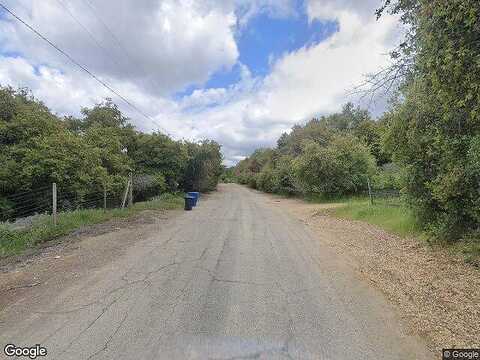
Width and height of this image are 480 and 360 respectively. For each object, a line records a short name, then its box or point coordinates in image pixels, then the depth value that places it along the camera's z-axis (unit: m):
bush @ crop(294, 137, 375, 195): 19.88
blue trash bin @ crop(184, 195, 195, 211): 16.37
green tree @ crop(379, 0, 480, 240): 3.88
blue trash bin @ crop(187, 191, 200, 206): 17.51
